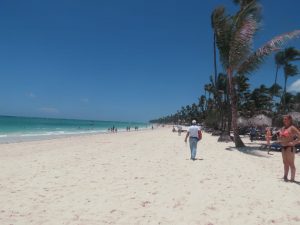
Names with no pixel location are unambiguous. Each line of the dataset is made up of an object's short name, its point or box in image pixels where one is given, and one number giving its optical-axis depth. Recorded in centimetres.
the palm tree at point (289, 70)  4299
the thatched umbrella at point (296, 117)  3060
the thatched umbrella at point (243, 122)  3370
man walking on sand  1046
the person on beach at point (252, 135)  2130
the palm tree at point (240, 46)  1491
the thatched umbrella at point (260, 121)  3192
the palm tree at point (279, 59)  4128
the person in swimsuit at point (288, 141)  655
